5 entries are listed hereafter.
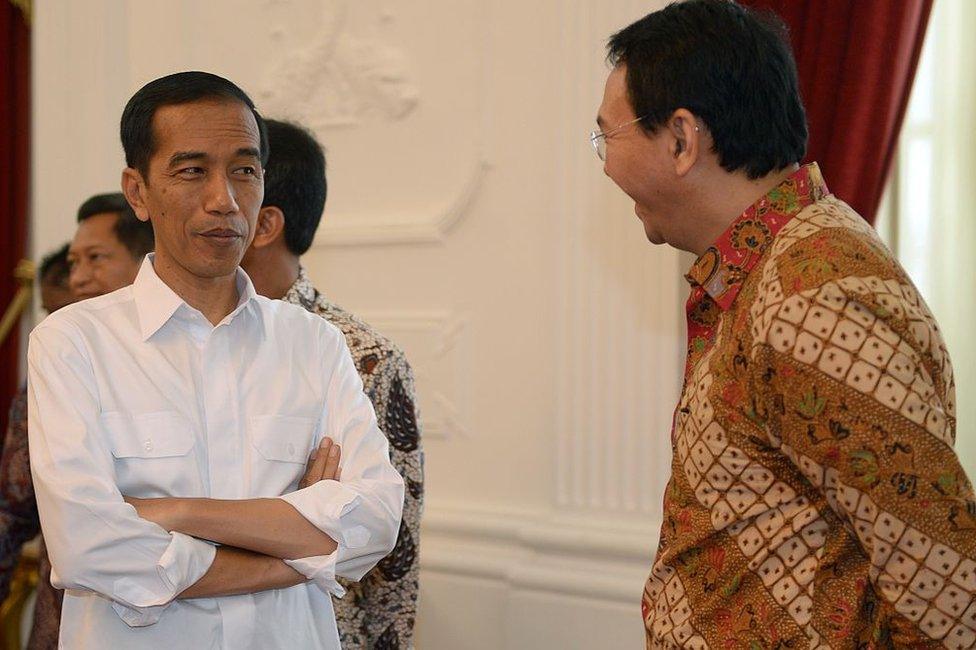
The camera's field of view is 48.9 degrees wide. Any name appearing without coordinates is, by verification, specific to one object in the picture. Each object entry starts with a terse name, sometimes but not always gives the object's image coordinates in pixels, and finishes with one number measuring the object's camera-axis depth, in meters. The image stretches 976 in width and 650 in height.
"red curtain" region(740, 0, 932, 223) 2.80
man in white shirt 1.52
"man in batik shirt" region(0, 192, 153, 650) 2.59
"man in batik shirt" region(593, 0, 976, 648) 1.24
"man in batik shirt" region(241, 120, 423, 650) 2.18
